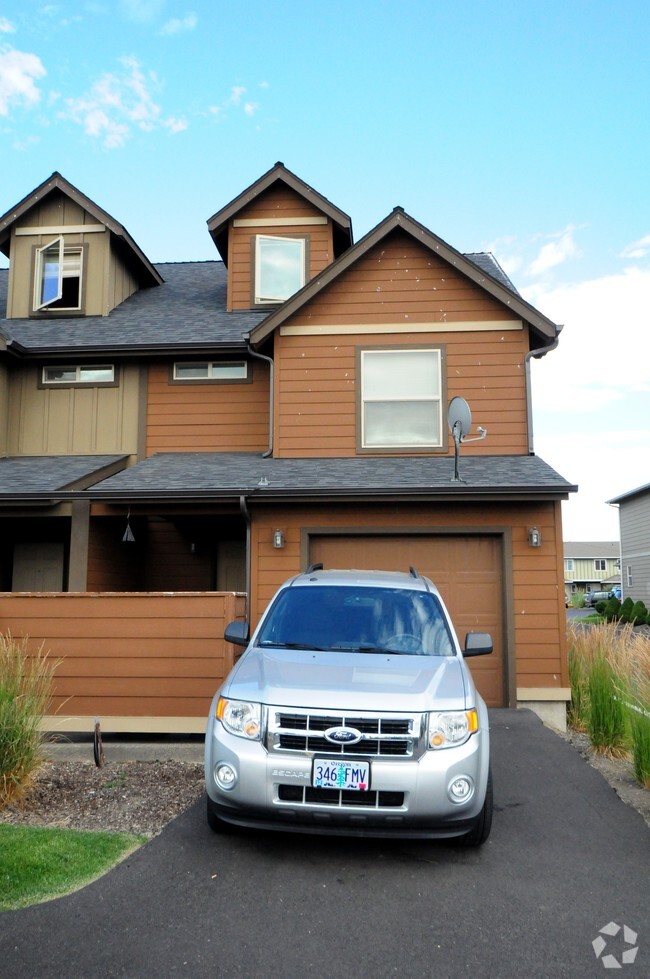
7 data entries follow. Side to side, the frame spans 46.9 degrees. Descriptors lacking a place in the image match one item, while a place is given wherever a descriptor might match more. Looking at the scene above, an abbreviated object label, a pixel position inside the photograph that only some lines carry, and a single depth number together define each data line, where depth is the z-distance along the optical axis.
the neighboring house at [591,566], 73.62
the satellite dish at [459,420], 9.92
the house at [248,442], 8.19
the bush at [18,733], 5.73
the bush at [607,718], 7.70
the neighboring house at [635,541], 32.38
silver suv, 4.32
